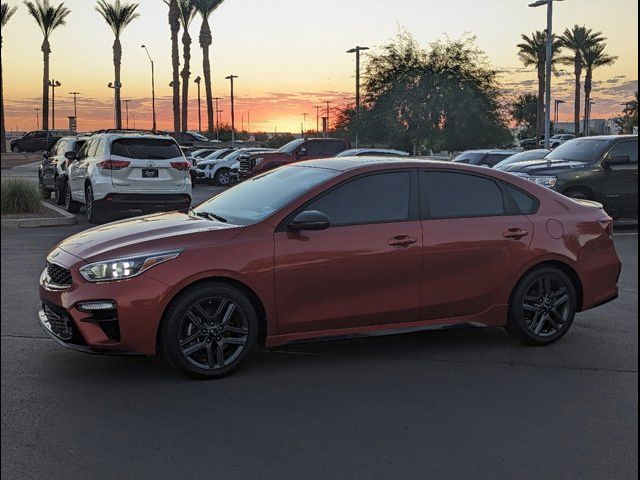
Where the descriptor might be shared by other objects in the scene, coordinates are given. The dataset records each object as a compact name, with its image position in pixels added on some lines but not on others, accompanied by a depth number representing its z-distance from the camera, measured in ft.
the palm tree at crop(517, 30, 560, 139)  218.79
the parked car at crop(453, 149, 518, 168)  79.87
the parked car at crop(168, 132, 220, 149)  195.84
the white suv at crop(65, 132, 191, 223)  53.62
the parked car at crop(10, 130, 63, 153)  220.12
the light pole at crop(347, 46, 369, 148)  151.53
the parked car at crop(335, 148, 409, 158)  78.51
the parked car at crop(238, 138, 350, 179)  88.89
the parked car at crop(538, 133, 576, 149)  164.80
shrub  58.03
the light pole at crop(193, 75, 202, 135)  300.61
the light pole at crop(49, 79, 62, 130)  270.26
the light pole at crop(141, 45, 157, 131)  270.79
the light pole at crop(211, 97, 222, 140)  242.37
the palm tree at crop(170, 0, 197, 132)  201.98
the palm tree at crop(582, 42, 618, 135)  244.01
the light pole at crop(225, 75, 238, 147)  244.73
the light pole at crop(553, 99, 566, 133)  386.52
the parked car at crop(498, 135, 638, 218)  51.08
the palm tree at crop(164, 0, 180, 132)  191.93
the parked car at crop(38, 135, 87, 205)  69.79
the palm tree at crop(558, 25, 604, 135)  233.55
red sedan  18.45
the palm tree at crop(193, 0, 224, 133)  208.74
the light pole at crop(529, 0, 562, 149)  115.03
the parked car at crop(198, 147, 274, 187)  106.83
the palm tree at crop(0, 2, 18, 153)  182.70
